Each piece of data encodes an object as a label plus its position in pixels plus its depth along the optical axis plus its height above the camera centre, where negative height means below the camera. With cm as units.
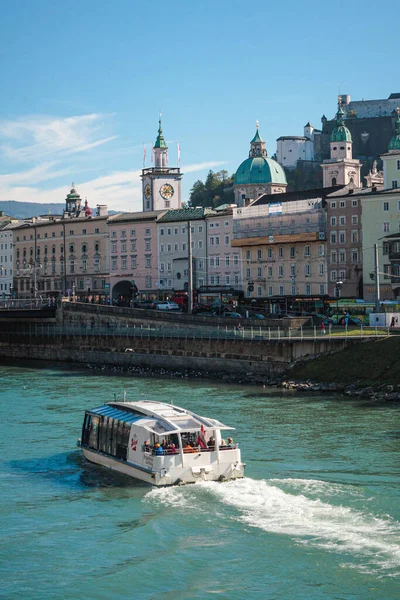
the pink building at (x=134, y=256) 14625 +551
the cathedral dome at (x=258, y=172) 16550 +1873
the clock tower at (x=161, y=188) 17250 +1727
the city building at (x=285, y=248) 12244 +525
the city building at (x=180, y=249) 13938 +606
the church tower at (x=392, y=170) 11869 +1333
